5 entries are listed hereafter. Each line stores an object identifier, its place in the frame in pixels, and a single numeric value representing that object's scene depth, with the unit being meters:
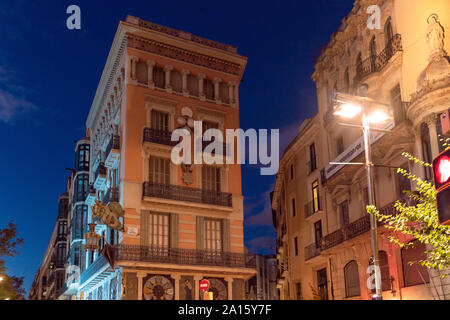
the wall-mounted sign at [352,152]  27.64
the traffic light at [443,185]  9.33
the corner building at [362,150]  24.64
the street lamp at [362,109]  13.92
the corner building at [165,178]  34.31
